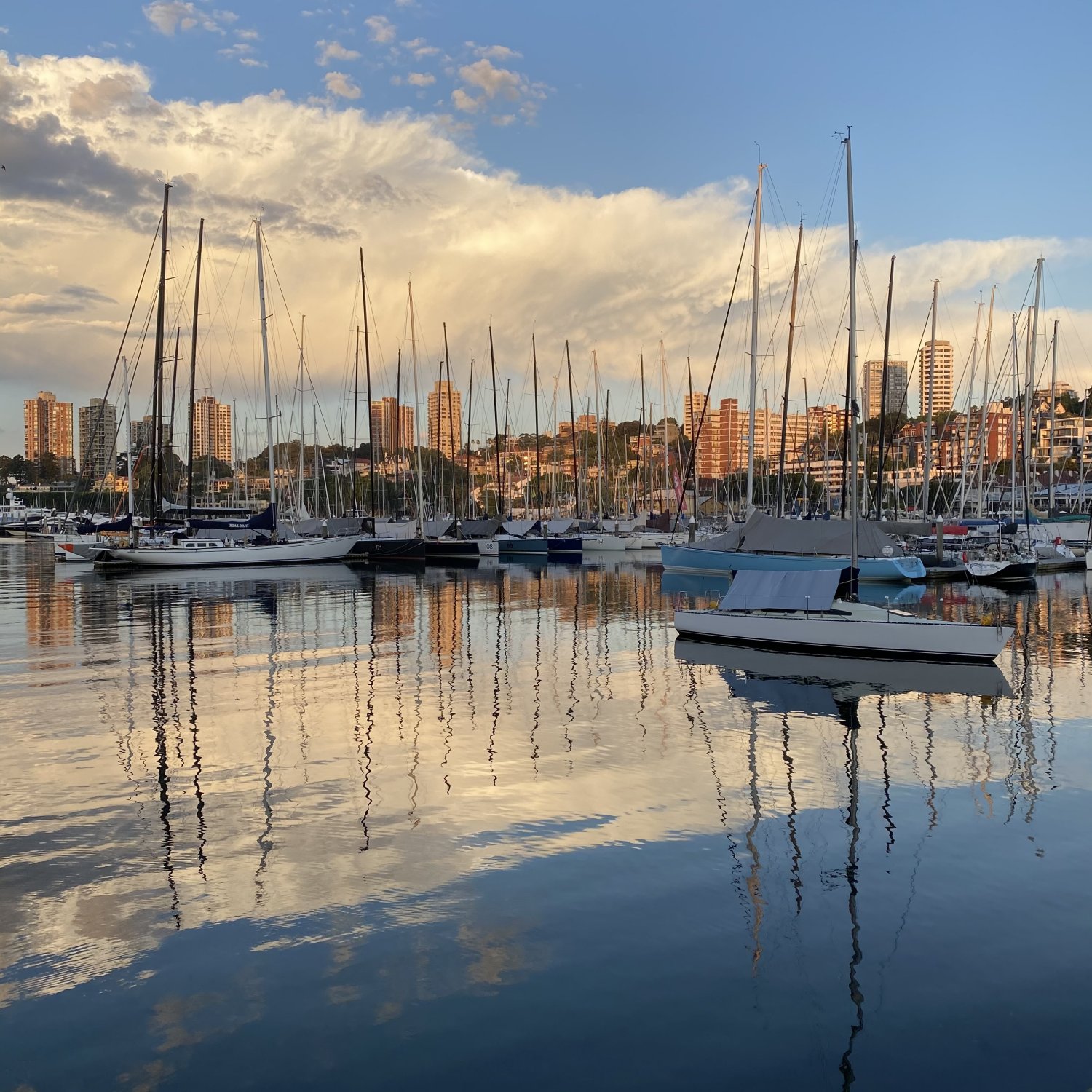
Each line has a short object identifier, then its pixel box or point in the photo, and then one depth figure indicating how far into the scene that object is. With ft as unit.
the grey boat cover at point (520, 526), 267.18
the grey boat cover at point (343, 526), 240.53
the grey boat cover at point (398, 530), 252.01
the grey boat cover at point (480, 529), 255.70
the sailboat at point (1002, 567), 167.22
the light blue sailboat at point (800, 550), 135.54
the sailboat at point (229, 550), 194.08
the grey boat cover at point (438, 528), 258.37
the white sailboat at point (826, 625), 78.28
